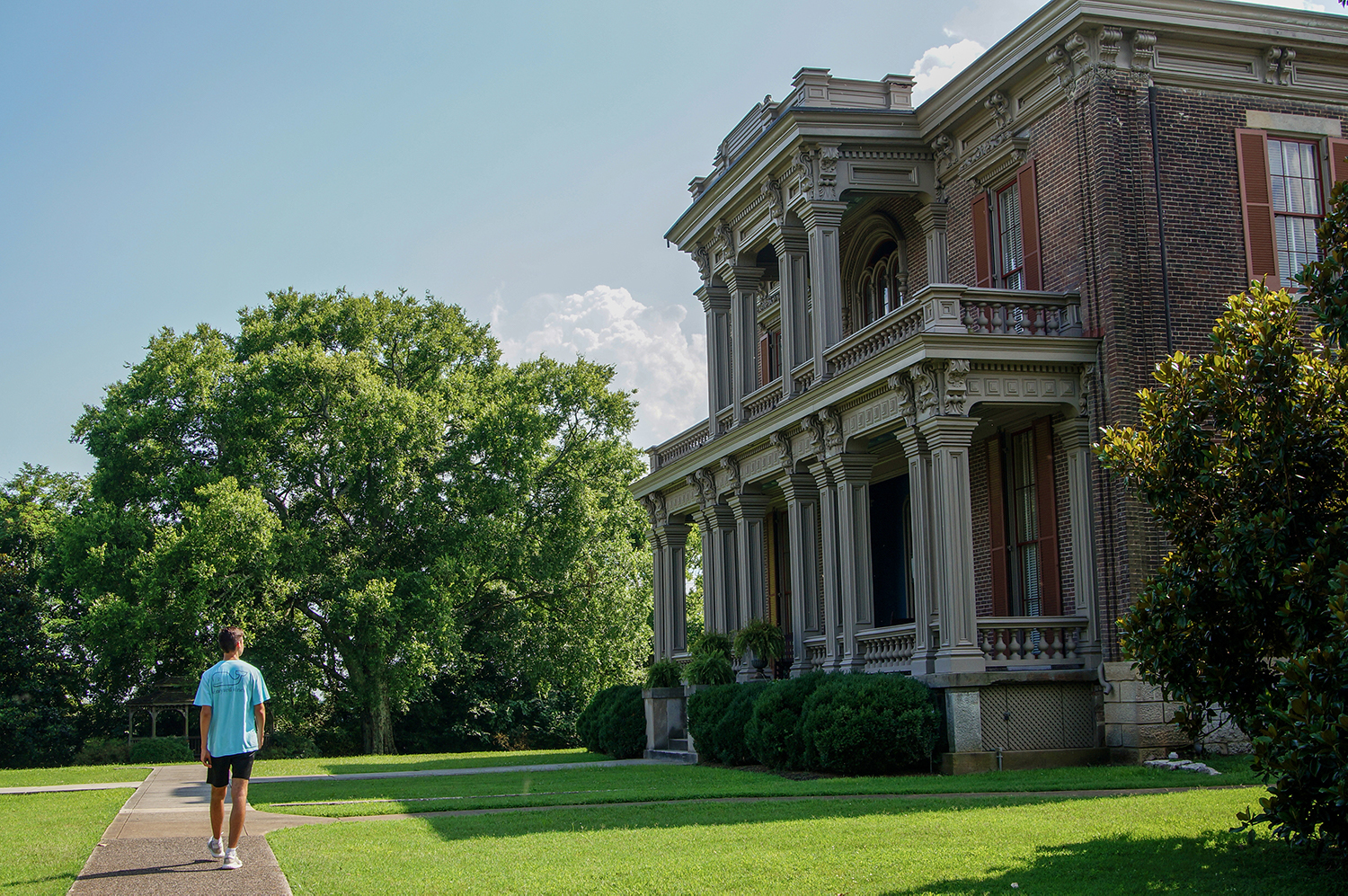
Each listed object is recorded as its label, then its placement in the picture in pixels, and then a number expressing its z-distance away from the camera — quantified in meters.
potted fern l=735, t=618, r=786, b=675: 24.41
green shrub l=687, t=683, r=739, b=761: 22.67
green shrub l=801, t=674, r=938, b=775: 17.92
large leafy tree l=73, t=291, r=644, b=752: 35.59
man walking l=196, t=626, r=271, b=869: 10.22
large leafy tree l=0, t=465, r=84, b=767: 42.00
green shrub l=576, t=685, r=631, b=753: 29.41
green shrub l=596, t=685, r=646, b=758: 27.73
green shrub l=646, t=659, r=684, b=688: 27.25
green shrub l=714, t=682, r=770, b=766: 21.59
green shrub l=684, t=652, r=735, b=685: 25.12
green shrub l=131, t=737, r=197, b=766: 35.66
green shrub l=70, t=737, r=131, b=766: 38.16
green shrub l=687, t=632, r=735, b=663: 26.05
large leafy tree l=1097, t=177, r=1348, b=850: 8.46
